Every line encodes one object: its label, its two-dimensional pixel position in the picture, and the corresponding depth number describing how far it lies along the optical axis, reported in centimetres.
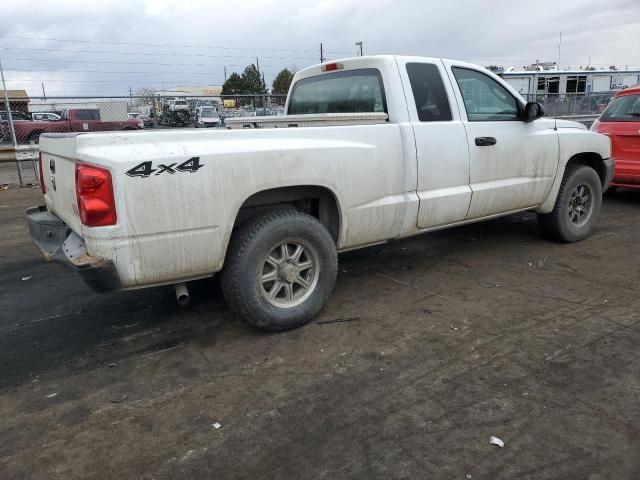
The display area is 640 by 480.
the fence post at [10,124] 1162
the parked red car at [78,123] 1837
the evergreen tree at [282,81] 5318
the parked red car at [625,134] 775
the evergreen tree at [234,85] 5259
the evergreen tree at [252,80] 5284
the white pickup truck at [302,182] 305
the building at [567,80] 2331
